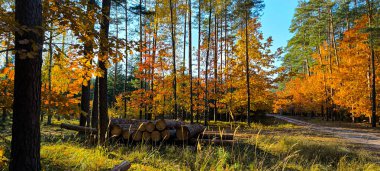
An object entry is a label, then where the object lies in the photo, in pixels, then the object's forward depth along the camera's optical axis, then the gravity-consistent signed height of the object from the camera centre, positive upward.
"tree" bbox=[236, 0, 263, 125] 16.25 +6.04
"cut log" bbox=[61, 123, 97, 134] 7.43 -1.01
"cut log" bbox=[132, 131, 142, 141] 7.92 -1.31
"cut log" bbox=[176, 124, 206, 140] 7.78 -1.16
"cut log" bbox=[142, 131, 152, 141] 7.71 -1.27
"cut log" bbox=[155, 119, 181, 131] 7.73 -0.91
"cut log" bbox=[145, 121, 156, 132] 7.76 -0.98
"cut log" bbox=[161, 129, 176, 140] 7.67 -1.20
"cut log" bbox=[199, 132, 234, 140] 8.19 -1.39
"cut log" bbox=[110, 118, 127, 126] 8.73 -0.95
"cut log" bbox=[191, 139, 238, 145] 7.36 -1.41
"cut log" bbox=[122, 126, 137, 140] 7.87 -1.20
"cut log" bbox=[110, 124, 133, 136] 7.94 -1.09
